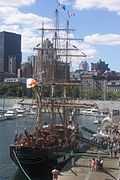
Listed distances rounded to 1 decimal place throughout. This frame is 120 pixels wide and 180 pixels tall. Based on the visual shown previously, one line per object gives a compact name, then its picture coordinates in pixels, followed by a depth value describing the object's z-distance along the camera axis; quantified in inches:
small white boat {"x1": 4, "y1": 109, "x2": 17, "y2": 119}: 4369.4
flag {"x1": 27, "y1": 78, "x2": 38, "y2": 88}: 2006.9
